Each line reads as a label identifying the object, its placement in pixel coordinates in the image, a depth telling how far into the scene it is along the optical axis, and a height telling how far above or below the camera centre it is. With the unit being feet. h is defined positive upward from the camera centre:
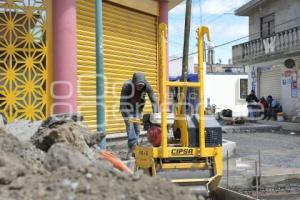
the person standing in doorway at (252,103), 91.41 -3.10
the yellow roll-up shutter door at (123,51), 44.29 +3.26
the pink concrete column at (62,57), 36.55 +2.09
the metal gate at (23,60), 35.53 +1.89
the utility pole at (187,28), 65.77 +7.45
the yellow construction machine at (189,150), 20.67 -2.61
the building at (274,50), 84.74 +6.23
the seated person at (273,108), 89.09 -3.90
